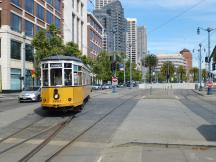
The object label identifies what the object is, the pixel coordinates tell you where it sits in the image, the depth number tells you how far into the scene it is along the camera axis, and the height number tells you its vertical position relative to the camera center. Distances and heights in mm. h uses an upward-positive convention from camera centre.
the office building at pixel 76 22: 49962 +14082
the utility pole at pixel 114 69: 30095 +1596
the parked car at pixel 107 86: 53883 -1185
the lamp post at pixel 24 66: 34304 +2174
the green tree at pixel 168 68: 79065 +4459
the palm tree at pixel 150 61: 72822 +6360
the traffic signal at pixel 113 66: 30387 +1975
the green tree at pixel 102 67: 55554 +3469
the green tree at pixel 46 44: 31182 +5109
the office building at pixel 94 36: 65936 +13941
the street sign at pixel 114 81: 28979 +6
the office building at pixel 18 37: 31071 +6179
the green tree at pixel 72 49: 33905 +4848
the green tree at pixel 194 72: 94950 +3733
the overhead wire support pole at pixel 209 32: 30339 +5913
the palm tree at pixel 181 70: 85385 +4047
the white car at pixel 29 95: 18158 -1093
